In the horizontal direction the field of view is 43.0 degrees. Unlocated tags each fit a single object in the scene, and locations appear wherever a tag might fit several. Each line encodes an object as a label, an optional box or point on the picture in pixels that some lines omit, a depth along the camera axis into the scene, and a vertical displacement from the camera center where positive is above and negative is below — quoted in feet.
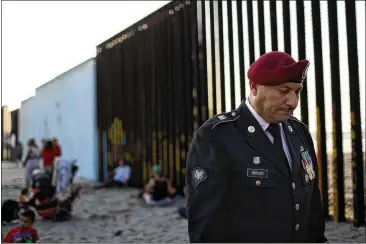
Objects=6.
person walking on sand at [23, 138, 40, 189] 32.01 -1.27
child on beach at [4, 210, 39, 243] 15.40 -3.00
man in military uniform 5.10 -0.35
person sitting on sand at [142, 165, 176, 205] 28.32 -3.12
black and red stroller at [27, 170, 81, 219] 23.71 -3.01
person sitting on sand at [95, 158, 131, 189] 40.19 -3.06
